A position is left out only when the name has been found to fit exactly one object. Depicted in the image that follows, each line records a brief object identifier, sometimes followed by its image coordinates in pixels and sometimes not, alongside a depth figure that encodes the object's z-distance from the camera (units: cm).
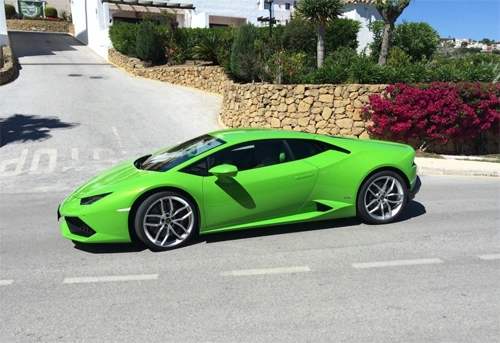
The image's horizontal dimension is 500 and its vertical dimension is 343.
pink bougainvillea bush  1159
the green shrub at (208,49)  2092
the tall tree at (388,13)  1455
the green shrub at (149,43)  2319
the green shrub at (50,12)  4988
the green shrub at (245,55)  1590
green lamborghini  514
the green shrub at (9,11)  4747
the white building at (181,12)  2988
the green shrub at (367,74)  1261
